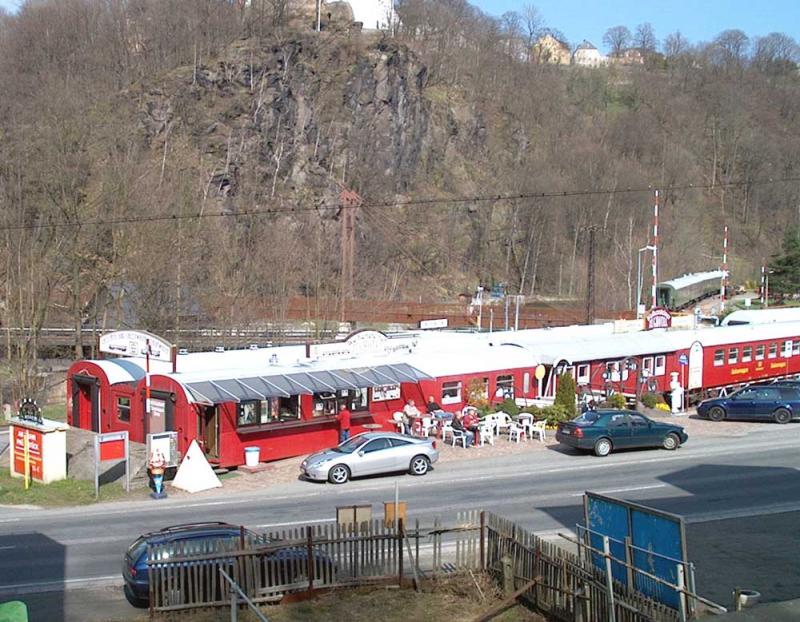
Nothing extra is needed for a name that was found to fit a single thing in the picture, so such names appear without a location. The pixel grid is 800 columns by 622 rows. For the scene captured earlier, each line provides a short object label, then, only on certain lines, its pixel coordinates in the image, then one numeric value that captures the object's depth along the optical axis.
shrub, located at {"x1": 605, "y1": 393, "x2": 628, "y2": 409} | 36.00
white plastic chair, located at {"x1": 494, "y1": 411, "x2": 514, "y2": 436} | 30.78
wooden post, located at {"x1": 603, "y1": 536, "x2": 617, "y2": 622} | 11.31
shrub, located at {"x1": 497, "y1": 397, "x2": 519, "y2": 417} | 32.62
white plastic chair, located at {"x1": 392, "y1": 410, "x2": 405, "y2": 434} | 30.16
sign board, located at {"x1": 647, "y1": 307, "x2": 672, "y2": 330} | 44.16
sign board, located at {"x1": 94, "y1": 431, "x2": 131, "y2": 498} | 23.70
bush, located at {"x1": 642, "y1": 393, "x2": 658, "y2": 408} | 37.67
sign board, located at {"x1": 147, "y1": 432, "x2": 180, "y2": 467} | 24.22
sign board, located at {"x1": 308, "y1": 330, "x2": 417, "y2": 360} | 30.91
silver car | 24.38
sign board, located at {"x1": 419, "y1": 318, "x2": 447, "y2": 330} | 45.97
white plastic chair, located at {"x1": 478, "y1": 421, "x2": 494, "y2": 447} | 29.86
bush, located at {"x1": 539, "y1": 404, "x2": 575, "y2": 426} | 32.47
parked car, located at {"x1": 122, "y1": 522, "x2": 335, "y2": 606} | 13.90
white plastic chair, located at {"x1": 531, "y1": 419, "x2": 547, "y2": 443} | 30.81
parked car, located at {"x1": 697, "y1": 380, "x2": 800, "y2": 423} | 34.06
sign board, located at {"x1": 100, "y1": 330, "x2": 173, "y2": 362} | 26.34
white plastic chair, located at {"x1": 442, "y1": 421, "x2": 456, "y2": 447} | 29.73
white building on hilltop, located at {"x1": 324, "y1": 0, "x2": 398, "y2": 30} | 133.50
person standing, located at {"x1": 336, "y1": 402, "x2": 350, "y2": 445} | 28.30
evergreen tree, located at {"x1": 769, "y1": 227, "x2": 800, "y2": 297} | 92.12
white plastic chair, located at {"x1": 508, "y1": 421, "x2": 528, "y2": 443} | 30.47
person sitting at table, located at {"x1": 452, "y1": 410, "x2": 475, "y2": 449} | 29.45
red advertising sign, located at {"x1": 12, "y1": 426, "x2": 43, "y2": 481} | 24.38
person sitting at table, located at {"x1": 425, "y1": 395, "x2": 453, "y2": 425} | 30.66
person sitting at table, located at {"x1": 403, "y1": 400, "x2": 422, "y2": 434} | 30.17
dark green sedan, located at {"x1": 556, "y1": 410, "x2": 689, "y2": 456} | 27.73
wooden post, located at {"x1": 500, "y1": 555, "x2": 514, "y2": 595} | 14.00
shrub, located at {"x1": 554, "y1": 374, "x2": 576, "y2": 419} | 33.56
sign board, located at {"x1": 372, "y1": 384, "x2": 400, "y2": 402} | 30.09
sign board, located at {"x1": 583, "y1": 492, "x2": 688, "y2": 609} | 11.77
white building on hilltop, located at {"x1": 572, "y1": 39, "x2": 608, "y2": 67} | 191.38
